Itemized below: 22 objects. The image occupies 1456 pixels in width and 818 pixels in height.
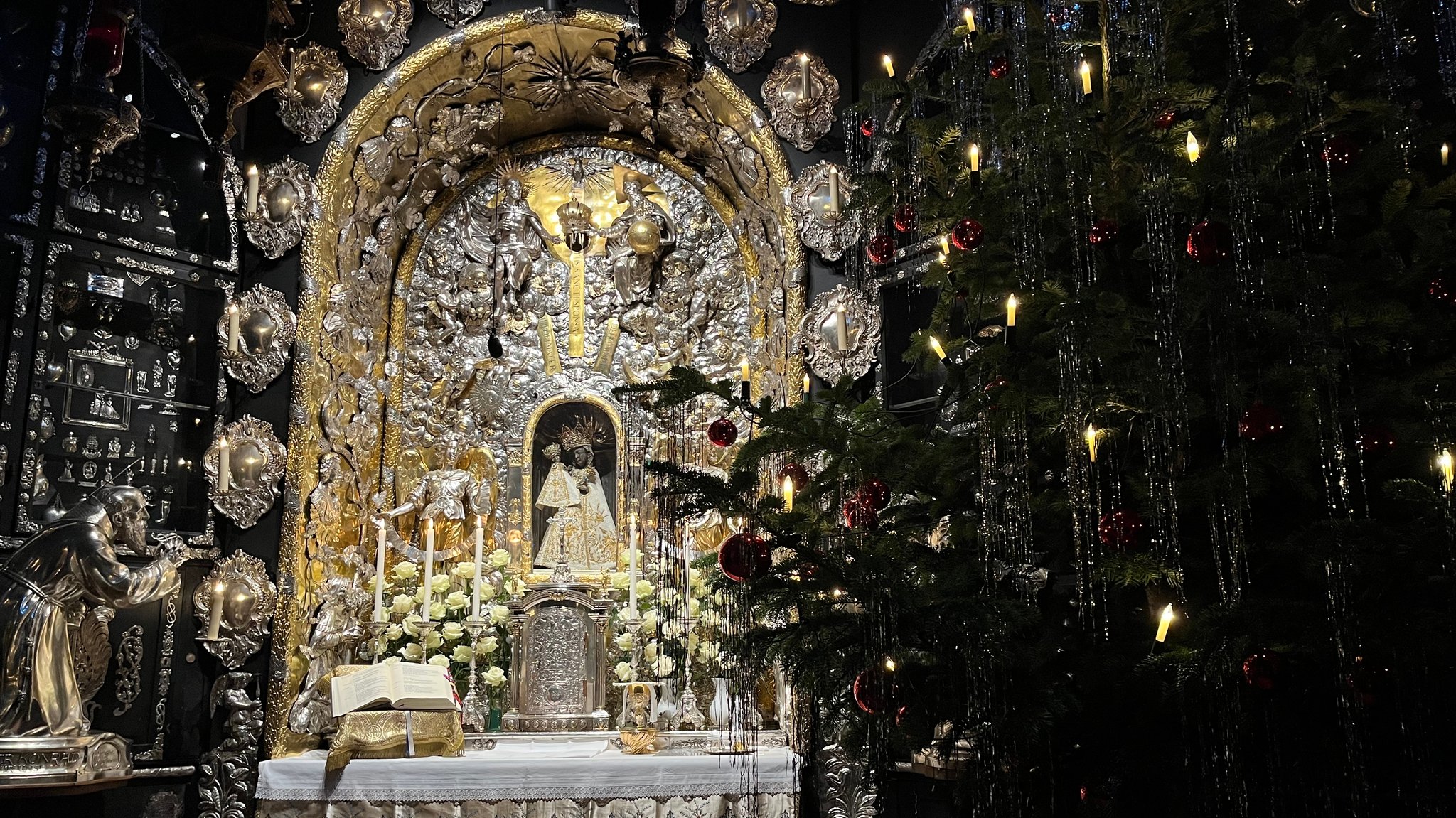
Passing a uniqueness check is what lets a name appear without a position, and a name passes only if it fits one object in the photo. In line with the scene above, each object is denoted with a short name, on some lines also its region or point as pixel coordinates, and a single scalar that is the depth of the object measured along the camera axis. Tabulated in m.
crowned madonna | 7.48
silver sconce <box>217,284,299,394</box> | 6.61
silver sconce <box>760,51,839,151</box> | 7.41
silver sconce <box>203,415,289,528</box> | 6.39
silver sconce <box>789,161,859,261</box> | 7.14
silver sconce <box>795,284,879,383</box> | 6.98
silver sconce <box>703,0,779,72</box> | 7.47
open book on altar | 5.79
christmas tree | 3.32
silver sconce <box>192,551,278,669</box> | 6.23
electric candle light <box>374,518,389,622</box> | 6.69
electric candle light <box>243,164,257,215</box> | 6.80
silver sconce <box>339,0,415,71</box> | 7.24
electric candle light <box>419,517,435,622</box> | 6.79
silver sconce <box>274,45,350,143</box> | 7.07
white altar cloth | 5.70
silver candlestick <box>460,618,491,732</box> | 6.79
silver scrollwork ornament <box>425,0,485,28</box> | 7.39
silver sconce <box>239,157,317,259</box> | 6.81
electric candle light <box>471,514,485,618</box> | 6.80
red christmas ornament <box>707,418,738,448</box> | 5.04
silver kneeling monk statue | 5.20
